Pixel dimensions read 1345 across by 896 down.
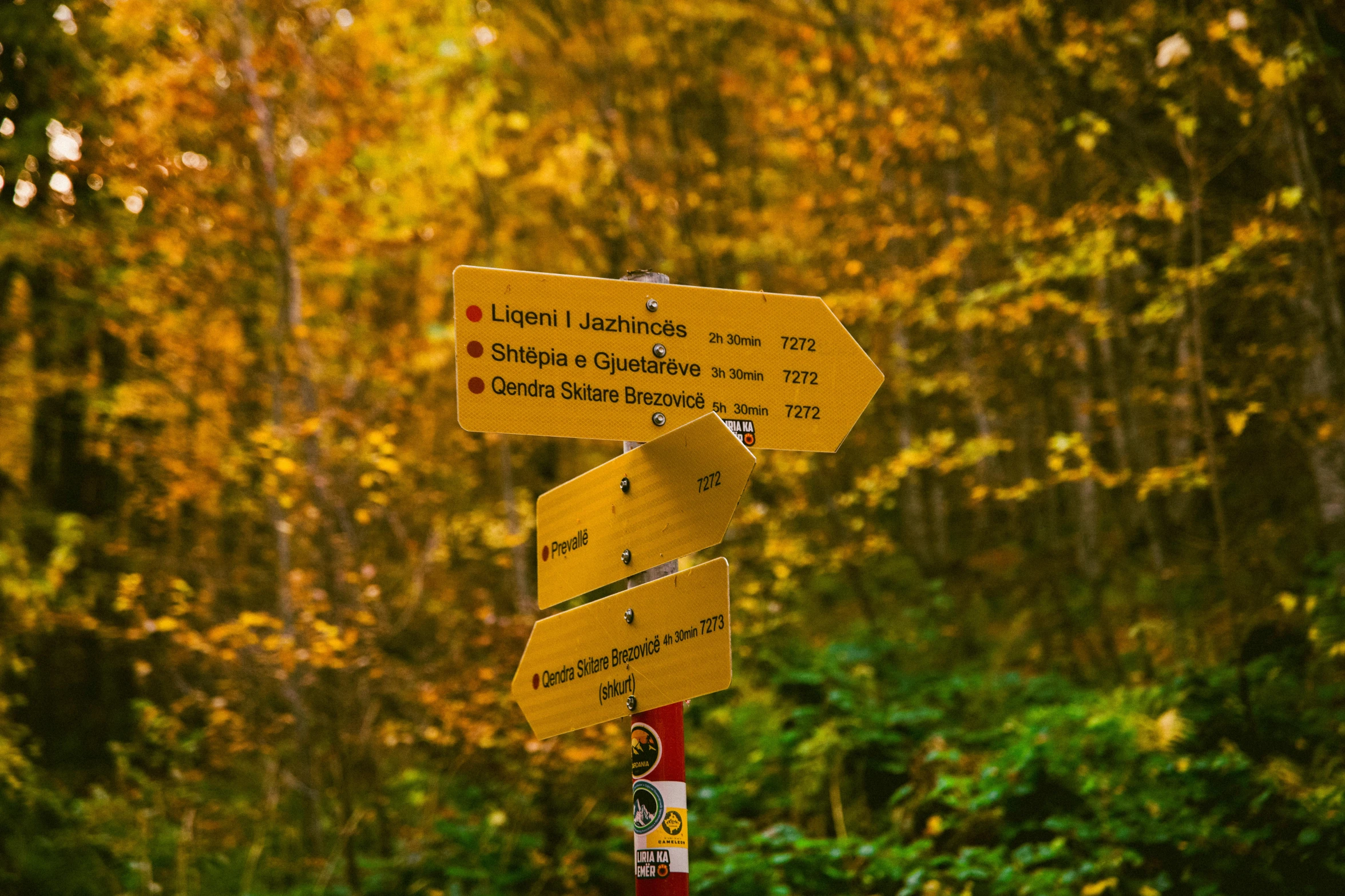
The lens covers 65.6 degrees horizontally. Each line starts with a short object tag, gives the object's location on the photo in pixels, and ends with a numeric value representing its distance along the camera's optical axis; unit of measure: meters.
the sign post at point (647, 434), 2.43
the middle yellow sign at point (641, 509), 2.40
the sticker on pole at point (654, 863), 2.44
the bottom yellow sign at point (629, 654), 2.34
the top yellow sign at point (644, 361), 2.62
